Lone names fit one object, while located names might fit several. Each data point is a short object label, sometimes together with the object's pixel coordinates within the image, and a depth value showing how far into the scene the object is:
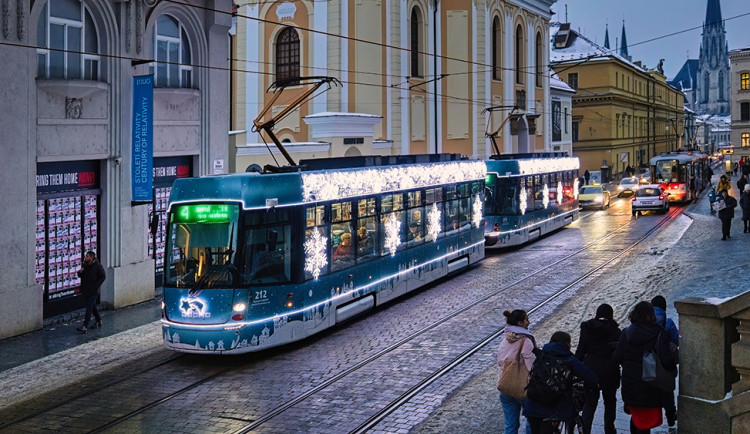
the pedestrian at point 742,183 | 41.99
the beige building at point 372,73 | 37.66
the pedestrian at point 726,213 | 27.42
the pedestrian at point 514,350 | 8.89
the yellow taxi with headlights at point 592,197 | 48.38
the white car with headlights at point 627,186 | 55.53
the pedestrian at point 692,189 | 52.75
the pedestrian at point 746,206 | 28.66
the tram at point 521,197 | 28.97
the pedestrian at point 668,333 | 9.30
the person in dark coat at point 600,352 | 9.07
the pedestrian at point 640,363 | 8.70
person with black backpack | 8.21
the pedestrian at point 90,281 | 17.23
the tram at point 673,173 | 50.41
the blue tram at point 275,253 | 14.12
